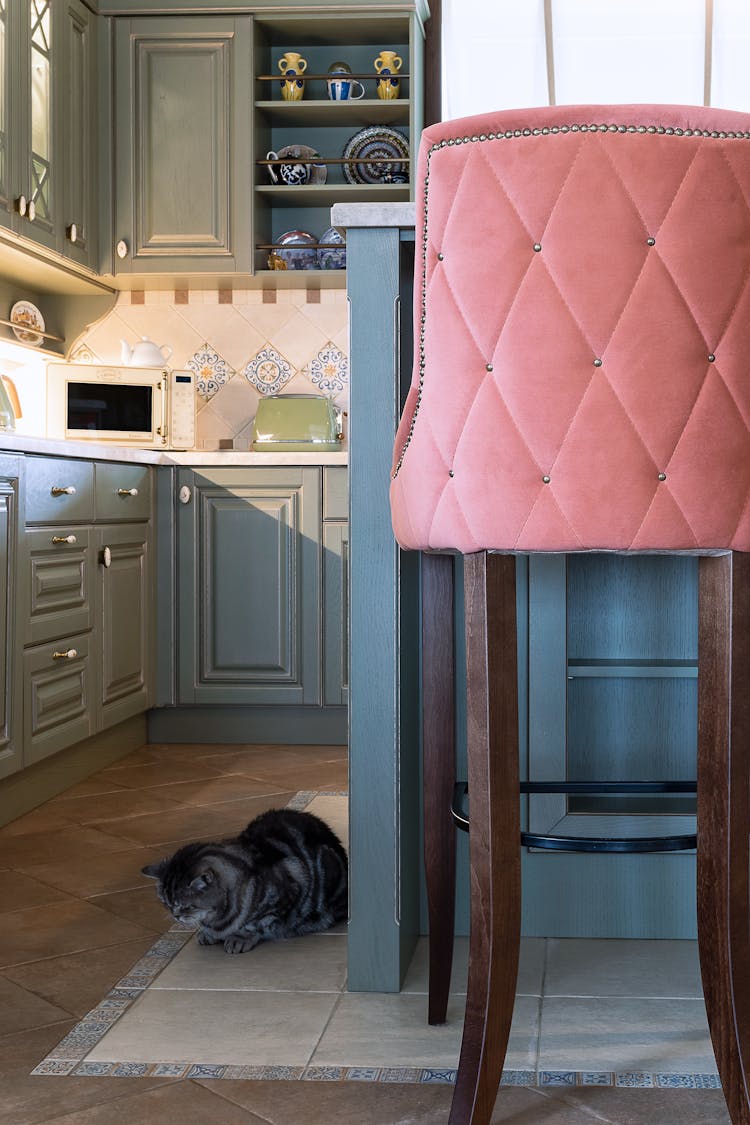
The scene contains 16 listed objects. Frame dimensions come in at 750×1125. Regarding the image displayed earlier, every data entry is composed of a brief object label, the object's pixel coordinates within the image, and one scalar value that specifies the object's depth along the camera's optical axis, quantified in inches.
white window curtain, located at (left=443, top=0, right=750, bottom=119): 155.3
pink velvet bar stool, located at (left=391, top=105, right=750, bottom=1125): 46.6
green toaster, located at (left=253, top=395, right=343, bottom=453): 156.6
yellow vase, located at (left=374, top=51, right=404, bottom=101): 161.3
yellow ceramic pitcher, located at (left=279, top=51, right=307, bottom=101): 162.4
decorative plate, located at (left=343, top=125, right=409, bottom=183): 161.8
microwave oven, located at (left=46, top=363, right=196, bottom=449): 152.6
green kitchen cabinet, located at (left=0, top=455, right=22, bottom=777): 105.1
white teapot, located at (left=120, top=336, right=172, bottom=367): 163.9
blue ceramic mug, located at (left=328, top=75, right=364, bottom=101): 162.7
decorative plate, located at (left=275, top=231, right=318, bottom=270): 163.5
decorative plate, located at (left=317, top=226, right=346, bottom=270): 163.5
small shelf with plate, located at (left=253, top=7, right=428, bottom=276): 158.9
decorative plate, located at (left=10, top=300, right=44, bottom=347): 160.9
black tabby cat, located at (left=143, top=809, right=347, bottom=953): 73.6
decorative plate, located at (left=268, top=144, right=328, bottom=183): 163.6
